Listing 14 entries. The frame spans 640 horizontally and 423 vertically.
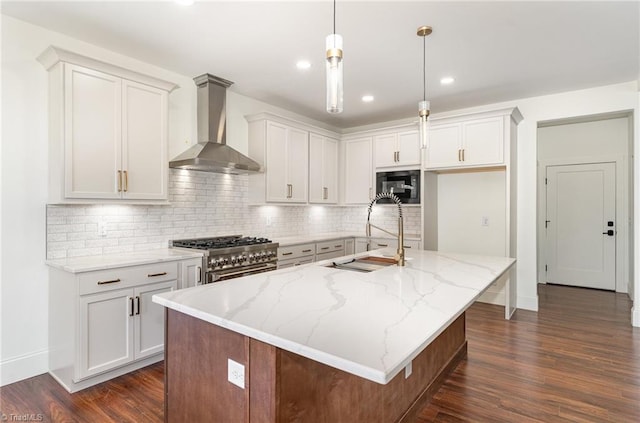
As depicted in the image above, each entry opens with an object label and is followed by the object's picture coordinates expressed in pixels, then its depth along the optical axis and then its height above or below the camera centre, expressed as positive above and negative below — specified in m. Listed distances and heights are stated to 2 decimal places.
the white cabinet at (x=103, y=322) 2.47 -0.83
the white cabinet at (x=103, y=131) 2.63 +0.66
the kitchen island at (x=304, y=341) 1.13 -0.42
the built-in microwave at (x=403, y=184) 4.86 +0.38
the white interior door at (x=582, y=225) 5.46 -0.25
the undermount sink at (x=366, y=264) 2.60 -0.42
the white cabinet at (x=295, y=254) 4.11 -0.53
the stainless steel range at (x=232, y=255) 3.23 -0.44
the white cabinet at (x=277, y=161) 4.34 +0.65
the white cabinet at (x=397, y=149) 4.89 +0.88
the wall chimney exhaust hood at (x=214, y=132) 3.55 +0.86
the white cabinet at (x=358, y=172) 5.35 +0.60
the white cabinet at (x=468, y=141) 4.19 +0.86
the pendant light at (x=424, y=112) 2.62 +0.74
